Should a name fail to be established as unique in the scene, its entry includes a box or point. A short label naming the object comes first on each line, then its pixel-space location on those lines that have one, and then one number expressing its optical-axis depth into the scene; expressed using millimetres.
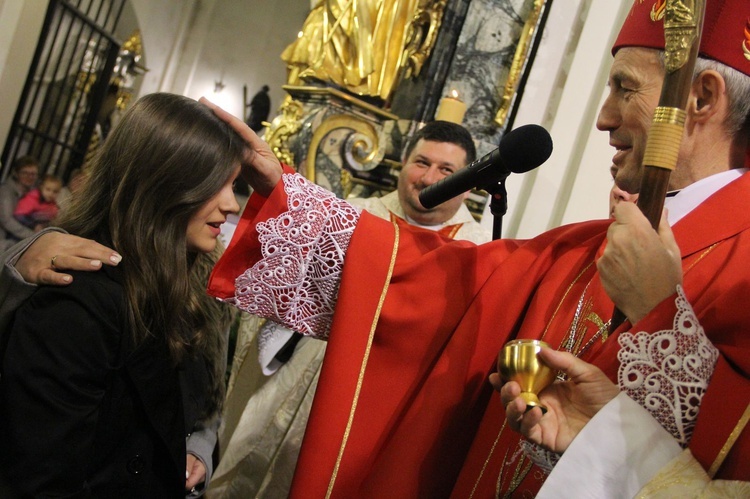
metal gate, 7715
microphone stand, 1723
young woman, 1626
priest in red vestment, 1538
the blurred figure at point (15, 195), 5867
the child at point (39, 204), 5988
